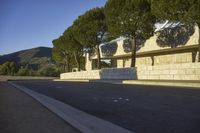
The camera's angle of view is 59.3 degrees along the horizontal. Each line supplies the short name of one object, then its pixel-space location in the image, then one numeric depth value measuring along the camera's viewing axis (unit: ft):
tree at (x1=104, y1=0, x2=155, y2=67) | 64.89
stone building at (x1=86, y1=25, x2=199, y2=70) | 72.96
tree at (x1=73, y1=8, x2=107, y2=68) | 88.41
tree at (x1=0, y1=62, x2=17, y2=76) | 183.28
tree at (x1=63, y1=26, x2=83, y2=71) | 108.14
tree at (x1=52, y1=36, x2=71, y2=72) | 114.77
